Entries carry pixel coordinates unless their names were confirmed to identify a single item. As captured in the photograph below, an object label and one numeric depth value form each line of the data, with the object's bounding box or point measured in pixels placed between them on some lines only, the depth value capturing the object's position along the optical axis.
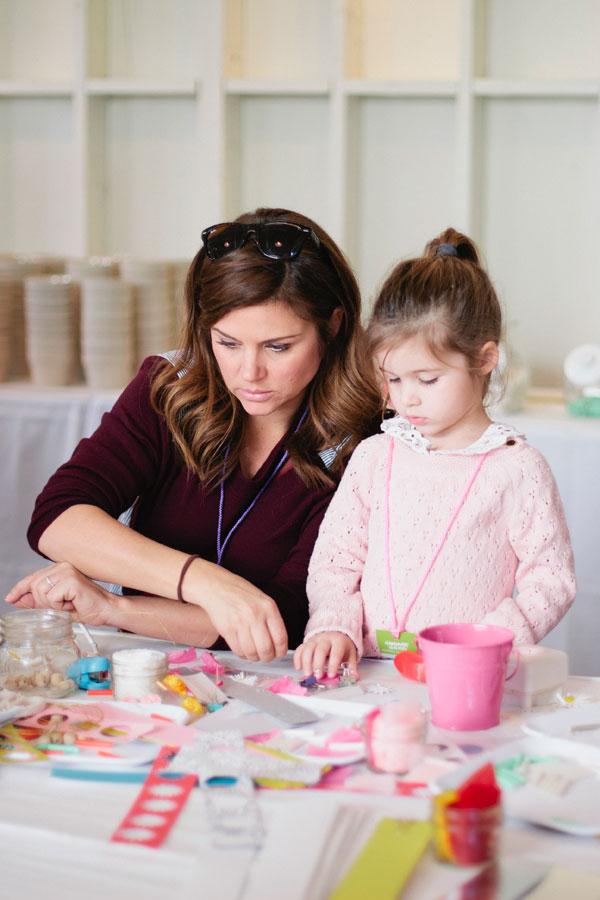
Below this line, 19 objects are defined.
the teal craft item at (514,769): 1.95
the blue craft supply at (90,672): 2.21
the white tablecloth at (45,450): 3.70
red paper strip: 1.86
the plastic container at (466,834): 1.75
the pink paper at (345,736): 2.05
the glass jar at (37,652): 2.21
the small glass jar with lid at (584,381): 3.80
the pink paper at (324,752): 2.02
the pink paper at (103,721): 2.06
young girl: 2.42
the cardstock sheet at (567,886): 1.75
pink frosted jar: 1.99
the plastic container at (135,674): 2.19
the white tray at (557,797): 1.88
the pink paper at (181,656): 2.32
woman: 2.50
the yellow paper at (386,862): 1.75
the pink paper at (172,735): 2.04
